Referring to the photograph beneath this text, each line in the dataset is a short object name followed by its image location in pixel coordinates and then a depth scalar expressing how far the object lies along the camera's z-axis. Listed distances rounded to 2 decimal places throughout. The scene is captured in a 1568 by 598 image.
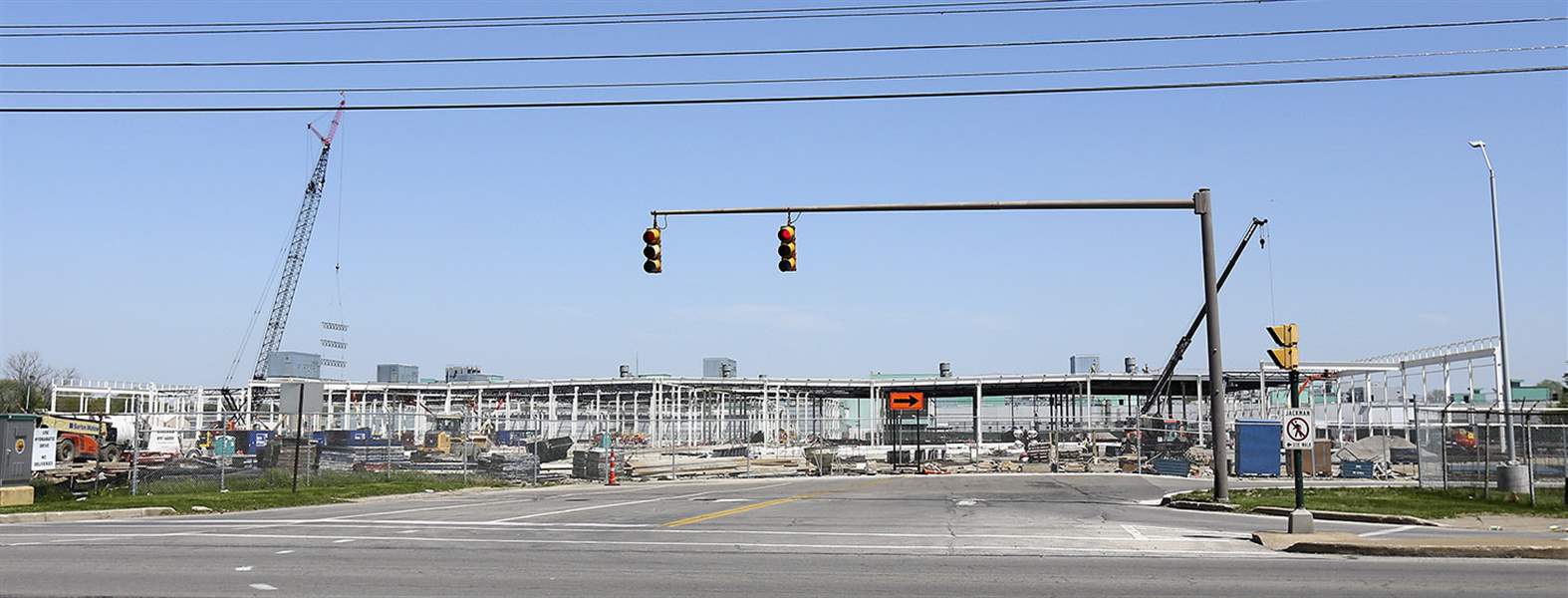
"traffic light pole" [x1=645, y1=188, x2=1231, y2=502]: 25.25
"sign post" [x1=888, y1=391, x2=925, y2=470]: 44.56
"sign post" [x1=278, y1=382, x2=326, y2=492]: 30.53
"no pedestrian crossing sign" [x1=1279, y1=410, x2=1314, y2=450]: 19.06
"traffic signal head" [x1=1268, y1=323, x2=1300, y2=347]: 20.80
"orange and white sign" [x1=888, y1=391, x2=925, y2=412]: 44.59
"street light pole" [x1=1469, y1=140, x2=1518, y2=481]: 37.25
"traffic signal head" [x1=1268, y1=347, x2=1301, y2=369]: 20.75
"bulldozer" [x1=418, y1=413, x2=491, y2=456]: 62.21
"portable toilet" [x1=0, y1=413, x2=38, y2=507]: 29.00
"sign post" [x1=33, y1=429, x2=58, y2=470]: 29.92
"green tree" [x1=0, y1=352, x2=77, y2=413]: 112.85
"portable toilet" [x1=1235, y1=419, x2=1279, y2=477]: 42.97
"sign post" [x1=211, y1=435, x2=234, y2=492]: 72.28
